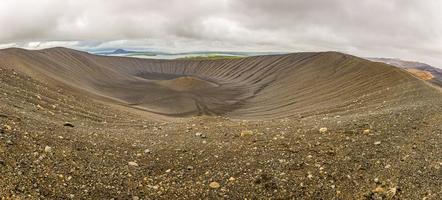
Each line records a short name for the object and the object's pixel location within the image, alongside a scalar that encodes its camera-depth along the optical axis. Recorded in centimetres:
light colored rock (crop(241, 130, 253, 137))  1343
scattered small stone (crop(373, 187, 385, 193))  920
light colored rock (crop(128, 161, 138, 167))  1038
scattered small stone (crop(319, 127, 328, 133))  1364
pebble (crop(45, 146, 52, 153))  999
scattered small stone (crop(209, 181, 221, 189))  934
